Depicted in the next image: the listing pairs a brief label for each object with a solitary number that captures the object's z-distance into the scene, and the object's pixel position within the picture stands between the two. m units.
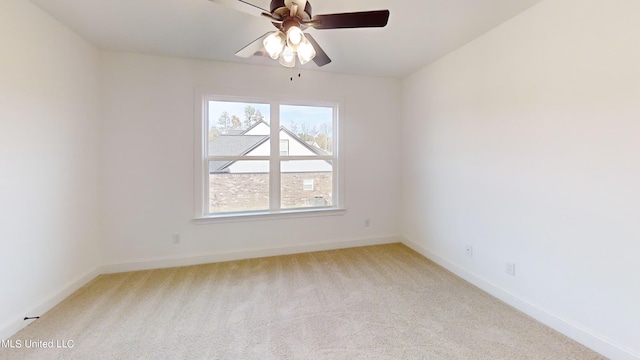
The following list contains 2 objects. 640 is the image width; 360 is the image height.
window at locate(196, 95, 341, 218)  3.29
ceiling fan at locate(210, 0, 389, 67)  1.52
